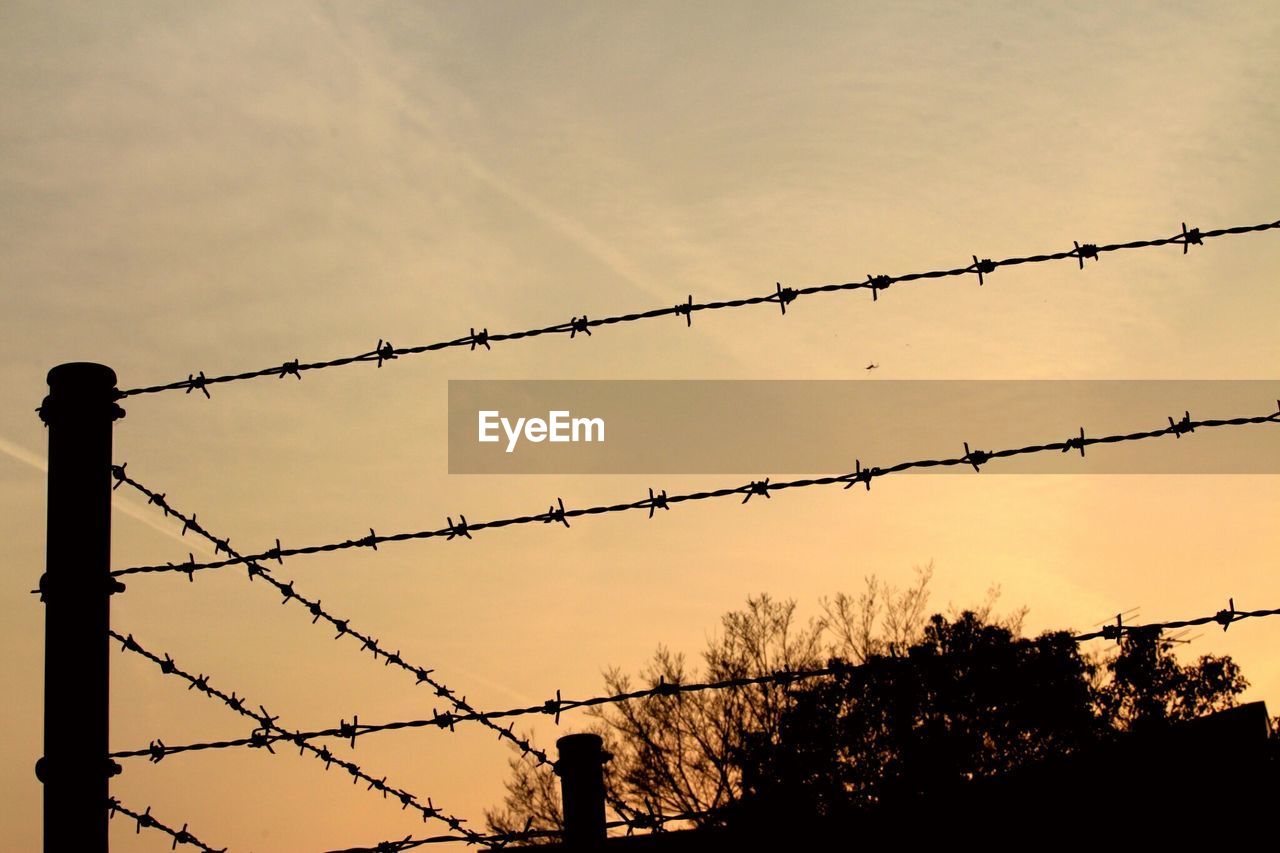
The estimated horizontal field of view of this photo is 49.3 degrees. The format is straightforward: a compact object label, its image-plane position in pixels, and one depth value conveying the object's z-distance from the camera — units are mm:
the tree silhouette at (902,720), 29906
